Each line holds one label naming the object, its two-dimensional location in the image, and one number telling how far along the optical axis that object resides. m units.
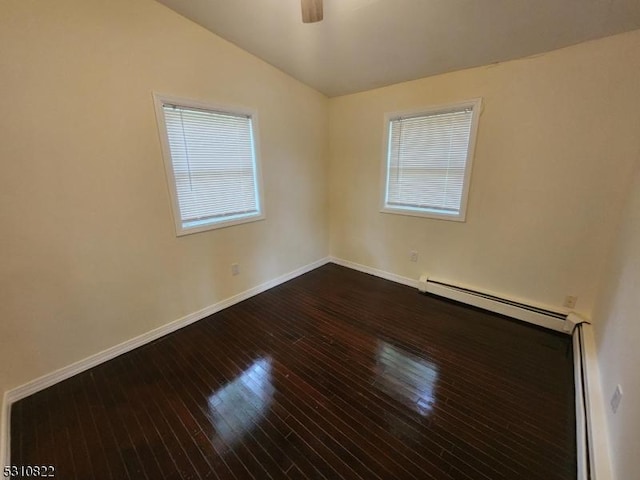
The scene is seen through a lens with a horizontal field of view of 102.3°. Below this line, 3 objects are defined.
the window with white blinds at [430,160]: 2.58
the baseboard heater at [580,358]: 1.21
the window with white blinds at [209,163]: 2.21
